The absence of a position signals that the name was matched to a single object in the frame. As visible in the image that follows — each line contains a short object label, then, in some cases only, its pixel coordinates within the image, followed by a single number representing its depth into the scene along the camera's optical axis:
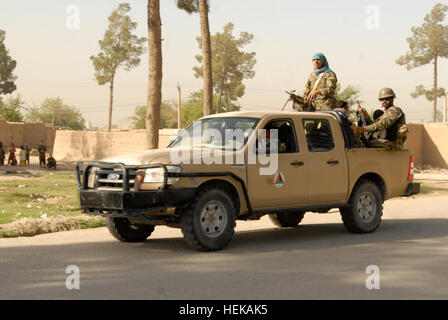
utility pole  82.56
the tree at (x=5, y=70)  100.12
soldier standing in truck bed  13.21
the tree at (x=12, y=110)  82.94
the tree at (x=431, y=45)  72.81
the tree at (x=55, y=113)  128.75
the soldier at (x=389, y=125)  12.45
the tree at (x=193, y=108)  96.38
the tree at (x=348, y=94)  54.41
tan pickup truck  9.66
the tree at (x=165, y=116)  98.64
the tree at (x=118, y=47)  73.88
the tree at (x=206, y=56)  25.47
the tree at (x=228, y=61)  86.56
